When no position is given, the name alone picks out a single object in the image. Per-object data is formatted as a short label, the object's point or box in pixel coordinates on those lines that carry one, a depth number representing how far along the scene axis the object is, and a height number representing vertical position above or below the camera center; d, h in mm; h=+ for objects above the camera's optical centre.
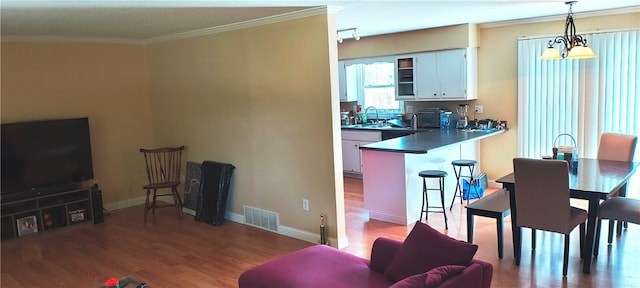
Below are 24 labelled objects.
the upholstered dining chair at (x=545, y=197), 3525 -826
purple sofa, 2338 -1024
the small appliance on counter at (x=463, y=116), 6488 -342
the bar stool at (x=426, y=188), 4840 -1002
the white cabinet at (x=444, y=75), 6305 +232
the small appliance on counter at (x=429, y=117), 6686 -345
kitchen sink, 7192 -477
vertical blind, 5355 -98
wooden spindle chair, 5828 -901
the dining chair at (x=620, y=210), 3672 -973
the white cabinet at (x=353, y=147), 7273 -800
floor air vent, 5102 -1289
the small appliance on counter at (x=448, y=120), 6549 -385
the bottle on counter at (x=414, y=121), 6934 -405
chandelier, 4035 +316
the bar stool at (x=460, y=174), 5270 -983
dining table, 3541 -750
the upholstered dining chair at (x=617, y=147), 4402 -582
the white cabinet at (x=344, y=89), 7906 +119
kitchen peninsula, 5074 -853
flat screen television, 5266 -548
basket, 4281 -583
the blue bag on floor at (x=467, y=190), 6039 -1258
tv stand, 5258 -1175
